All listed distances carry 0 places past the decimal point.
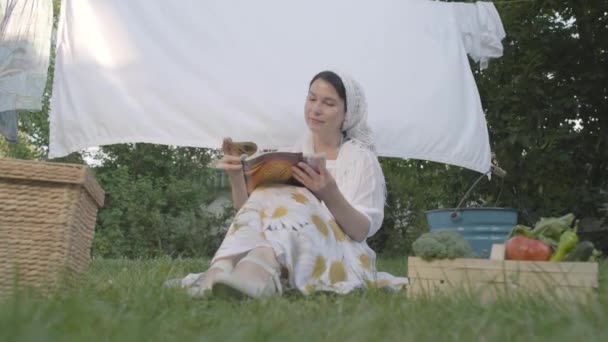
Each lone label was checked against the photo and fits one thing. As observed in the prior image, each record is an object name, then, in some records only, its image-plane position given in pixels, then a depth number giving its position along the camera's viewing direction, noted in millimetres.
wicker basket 1542
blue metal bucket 3133
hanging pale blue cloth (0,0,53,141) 2684
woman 1759
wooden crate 1333
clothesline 3916
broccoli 1590
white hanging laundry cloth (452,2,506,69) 3273
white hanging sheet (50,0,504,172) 2797
